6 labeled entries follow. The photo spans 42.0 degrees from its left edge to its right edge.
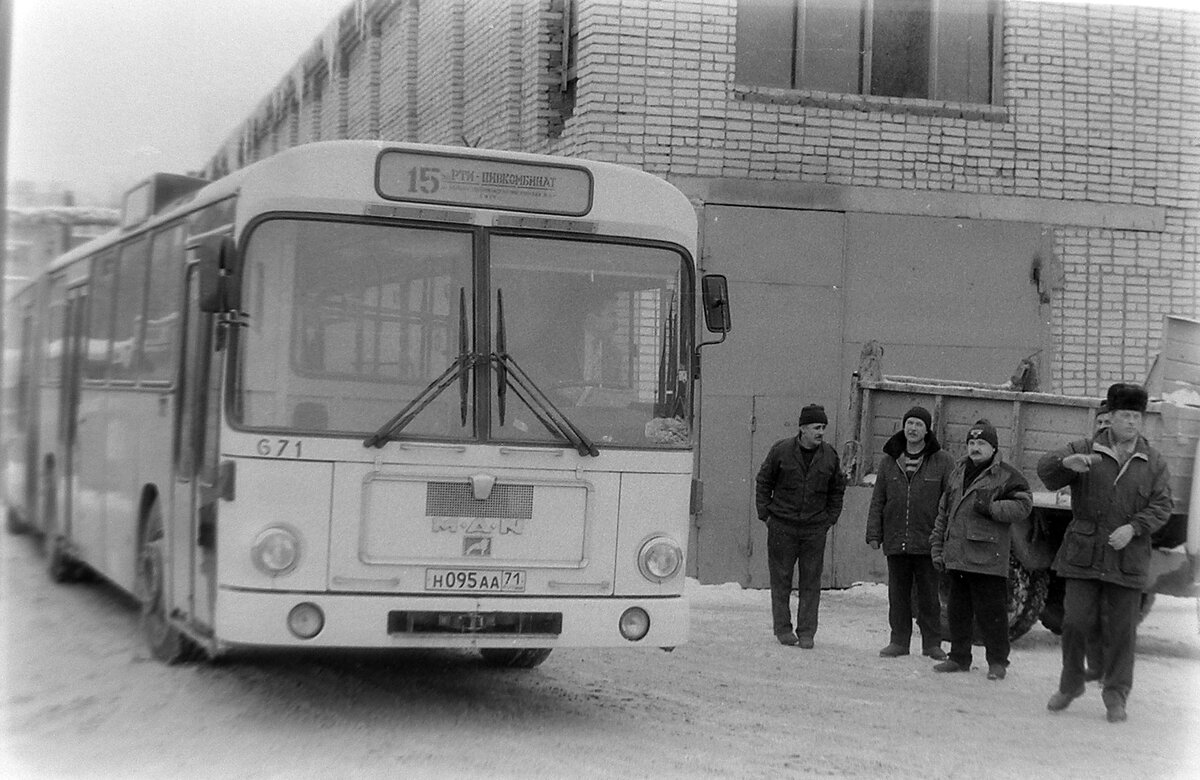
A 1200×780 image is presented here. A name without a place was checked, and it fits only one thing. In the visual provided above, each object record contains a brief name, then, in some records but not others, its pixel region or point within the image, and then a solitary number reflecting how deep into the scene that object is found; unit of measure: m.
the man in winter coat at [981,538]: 9.74
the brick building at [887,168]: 13.84
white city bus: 7.16
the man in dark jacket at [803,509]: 11.08
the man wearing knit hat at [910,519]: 10.52
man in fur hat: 8.23
